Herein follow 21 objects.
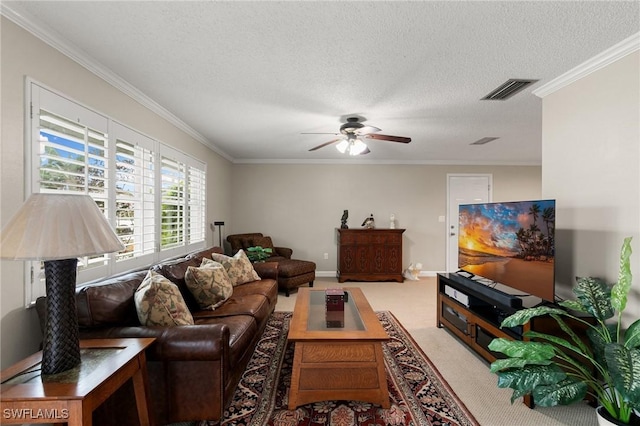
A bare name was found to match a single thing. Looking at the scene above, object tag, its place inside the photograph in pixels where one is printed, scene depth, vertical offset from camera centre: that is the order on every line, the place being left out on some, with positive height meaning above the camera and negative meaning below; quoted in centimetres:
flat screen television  220 -28
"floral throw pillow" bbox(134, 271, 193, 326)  189 -62
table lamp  114 -14
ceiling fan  329 +85
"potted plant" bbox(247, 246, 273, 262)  484 -70
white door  607 +36
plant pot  158 -114
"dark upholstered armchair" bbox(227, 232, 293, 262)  527 -59
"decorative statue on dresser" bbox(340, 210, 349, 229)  581 -17
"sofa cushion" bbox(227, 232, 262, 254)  525 -54
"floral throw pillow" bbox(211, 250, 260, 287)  345 -69
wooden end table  110 -70
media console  208 -90
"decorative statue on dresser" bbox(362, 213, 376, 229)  583 -22
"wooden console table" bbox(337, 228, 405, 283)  547 -80
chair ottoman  461 -101
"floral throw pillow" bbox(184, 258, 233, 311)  263 -69
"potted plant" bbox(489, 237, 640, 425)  148 -80
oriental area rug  184 -130
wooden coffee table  193 -103
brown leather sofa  168 -87
